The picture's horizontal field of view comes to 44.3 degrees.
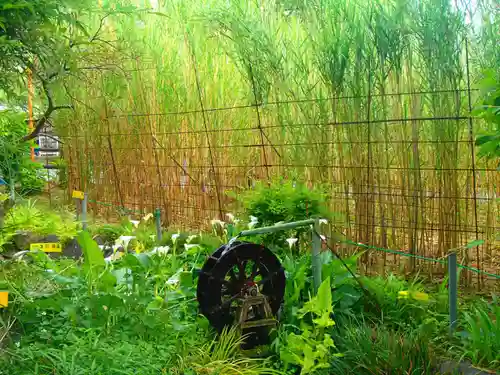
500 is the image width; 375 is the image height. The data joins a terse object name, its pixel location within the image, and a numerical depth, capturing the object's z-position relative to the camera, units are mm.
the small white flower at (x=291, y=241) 3260
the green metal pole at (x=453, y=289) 2711
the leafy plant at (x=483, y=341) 2496
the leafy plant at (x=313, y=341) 2480
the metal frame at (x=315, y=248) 2849
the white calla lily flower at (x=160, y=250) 3292
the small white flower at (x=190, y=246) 3447
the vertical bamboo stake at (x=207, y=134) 5250
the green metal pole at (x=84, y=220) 4941
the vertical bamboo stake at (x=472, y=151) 3584
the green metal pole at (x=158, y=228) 4200
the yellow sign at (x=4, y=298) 2131
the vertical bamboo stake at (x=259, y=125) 4543
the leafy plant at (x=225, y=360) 2453
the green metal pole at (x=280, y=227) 2674
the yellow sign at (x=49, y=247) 3080
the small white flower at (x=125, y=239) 3189
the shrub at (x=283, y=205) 3449
